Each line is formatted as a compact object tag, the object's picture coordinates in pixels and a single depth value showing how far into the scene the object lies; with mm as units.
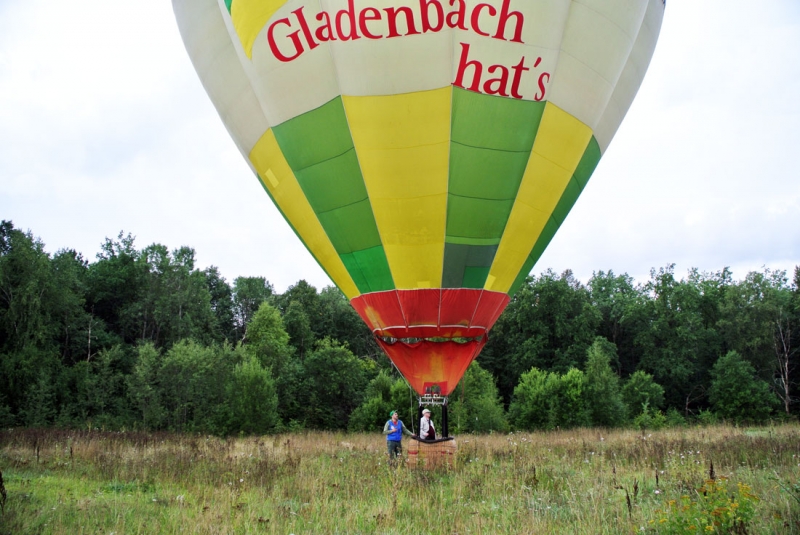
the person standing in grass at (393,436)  9195
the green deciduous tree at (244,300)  49094
